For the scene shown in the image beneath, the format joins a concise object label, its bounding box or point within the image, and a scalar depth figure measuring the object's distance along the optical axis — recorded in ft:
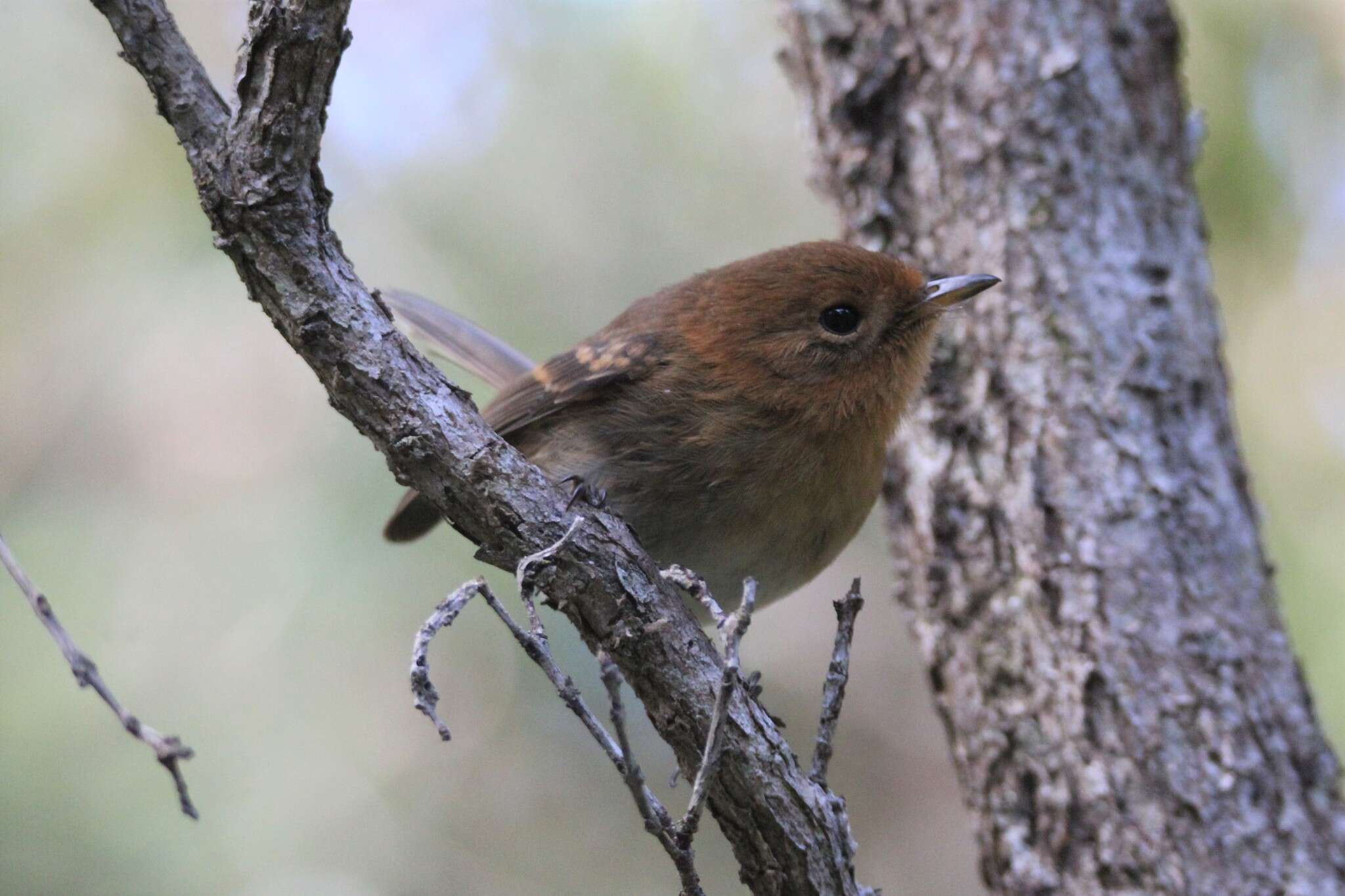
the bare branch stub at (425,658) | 14.98
